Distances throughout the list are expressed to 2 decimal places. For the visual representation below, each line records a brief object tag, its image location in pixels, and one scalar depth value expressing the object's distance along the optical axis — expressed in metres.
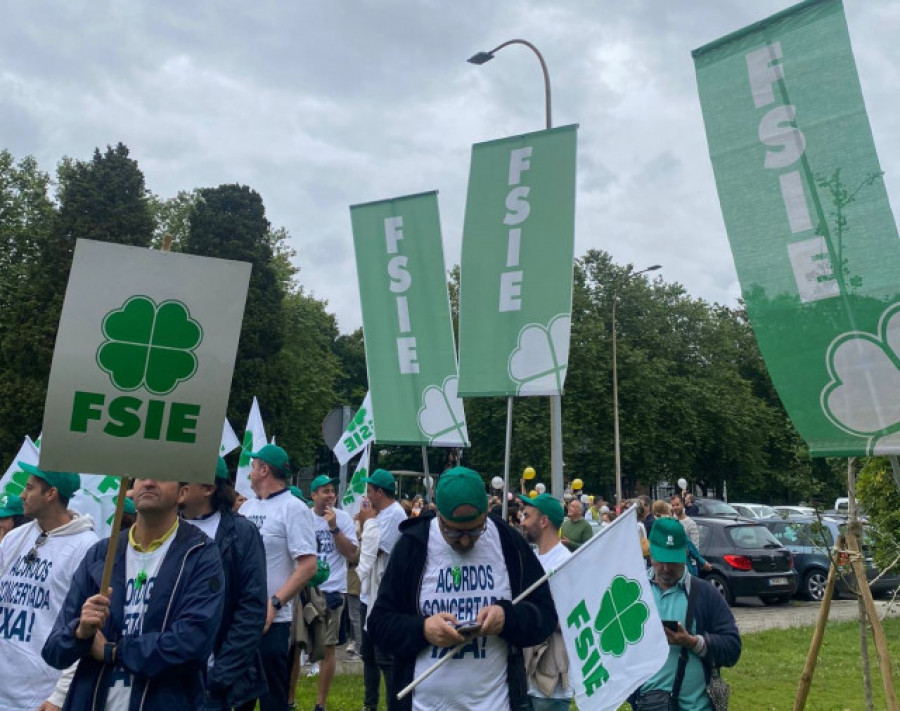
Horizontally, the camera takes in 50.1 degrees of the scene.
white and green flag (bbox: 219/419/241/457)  12.76
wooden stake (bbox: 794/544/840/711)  4.45
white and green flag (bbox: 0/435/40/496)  9.05
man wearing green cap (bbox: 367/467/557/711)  3.87
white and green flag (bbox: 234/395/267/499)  10.84
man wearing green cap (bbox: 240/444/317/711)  6.10
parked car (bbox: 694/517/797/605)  17.12
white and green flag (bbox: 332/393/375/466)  13.05
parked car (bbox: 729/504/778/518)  29.43
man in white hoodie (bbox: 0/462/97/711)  4.39
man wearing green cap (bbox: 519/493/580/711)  5.02
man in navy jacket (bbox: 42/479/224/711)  3.39
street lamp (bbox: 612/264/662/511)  32.40
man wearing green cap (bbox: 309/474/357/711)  9.05
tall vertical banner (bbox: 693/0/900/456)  4.37
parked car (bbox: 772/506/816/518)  27.45
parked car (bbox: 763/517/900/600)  18.06
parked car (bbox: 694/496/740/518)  28.16
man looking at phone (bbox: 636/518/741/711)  4.59
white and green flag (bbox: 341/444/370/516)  11.61
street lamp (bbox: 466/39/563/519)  8.41
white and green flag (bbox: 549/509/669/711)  4.24
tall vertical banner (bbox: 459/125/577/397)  8.18
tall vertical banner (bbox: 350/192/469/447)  9.81
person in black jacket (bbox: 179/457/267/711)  4.40
